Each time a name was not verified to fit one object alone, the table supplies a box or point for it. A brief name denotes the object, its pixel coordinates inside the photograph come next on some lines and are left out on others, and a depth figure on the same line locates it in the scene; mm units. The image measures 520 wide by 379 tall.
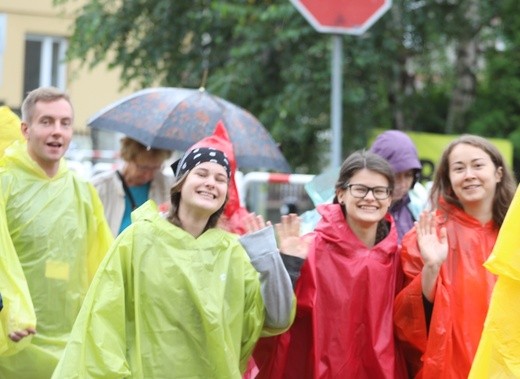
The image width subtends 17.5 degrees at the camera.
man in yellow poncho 8075
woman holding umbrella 10285
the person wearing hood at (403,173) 9156
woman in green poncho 6551
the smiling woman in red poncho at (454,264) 7231
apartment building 33412
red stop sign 10592
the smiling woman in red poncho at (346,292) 7313
